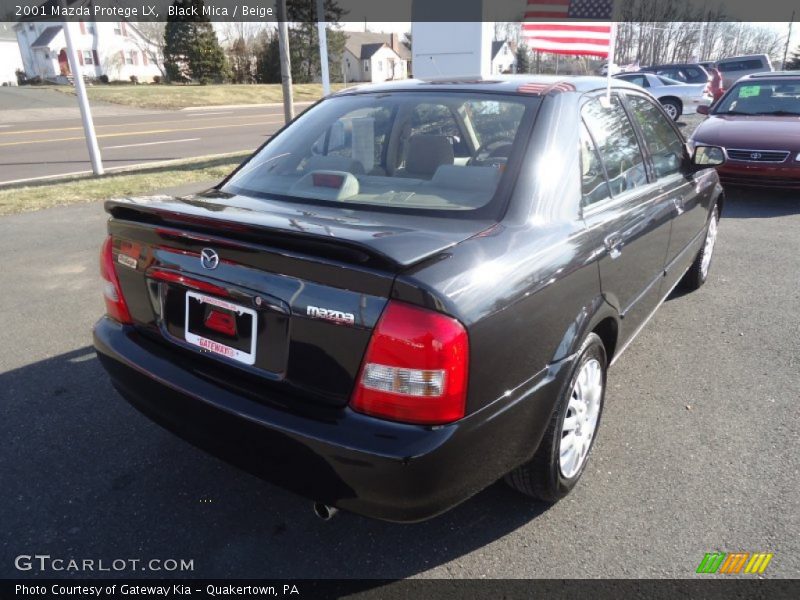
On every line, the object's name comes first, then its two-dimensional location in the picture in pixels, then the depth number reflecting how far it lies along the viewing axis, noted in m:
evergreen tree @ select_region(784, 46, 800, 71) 52.31
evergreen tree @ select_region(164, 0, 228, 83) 49.41
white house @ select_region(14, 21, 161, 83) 53.41
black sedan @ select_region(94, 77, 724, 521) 1.75
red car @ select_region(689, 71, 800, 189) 7.48
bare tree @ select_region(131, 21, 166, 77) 57.12
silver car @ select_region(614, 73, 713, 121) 19.06
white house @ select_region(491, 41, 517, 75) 56.88
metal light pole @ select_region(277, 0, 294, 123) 11.82
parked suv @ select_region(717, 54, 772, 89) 23.80
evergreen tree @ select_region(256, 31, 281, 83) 52.38
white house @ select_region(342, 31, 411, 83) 71.71
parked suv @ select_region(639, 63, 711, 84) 20.06
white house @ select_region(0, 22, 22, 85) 56.91
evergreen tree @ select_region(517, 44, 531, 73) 52.44
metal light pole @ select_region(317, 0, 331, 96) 11.41
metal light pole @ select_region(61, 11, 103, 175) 9.81
